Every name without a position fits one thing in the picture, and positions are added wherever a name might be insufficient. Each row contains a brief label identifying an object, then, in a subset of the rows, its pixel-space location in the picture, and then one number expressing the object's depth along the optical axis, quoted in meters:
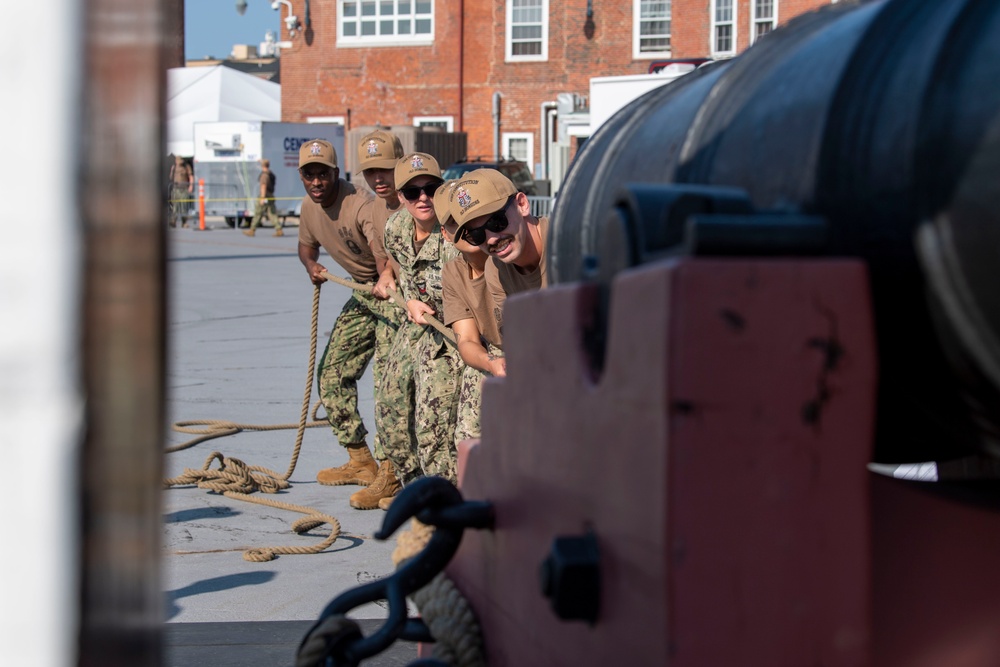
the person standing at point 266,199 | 29.38
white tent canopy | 37.62
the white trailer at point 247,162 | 33.47
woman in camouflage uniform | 5.50
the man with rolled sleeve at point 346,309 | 6.50
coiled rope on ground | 5.93
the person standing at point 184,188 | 33.53
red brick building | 35.31
